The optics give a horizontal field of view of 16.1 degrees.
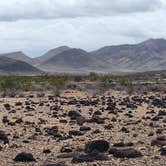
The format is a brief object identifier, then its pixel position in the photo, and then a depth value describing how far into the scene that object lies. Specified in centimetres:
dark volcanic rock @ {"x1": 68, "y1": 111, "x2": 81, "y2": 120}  3620
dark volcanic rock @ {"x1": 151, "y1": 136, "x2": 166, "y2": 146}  2212
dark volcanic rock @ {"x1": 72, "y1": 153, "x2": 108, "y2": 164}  1851
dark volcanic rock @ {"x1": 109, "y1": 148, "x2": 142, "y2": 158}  1928
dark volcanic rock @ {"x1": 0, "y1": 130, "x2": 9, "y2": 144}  2380
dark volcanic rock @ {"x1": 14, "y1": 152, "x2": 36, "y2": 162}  1900
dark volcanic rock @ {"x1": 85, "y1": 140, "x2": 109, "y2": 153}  2043
